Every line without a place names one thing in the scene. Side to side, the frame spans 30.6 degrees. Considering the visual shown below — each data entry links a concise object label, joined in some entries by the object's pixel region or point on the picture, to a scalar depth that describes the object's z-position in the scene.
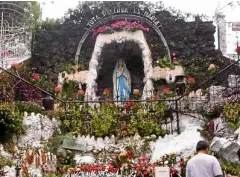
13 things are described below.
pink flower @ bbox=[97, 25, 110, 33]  19.77
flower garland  19.59
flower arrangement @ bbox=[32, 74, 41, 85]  16.72
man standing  5.10
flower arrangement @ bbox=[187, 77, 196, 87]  15.61
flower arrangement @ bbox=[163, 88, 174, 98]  14.77
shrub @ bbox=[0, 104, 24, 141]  10.78
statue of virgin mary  19.83
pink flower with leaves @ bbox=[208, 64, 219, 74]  16.69
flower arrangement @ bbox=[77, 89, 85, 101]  15.38
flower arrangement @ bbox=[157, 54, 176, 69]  18.38
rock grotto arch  19.11
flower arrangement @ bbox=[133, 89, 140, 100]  15.31
